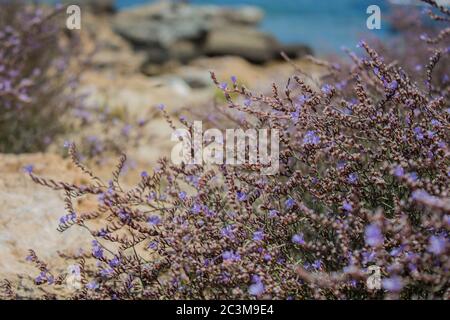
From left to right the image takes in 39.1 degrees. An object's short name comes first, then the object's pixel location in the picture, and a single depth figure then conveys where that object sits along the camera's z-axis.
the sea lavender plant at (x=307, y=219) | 2.08
